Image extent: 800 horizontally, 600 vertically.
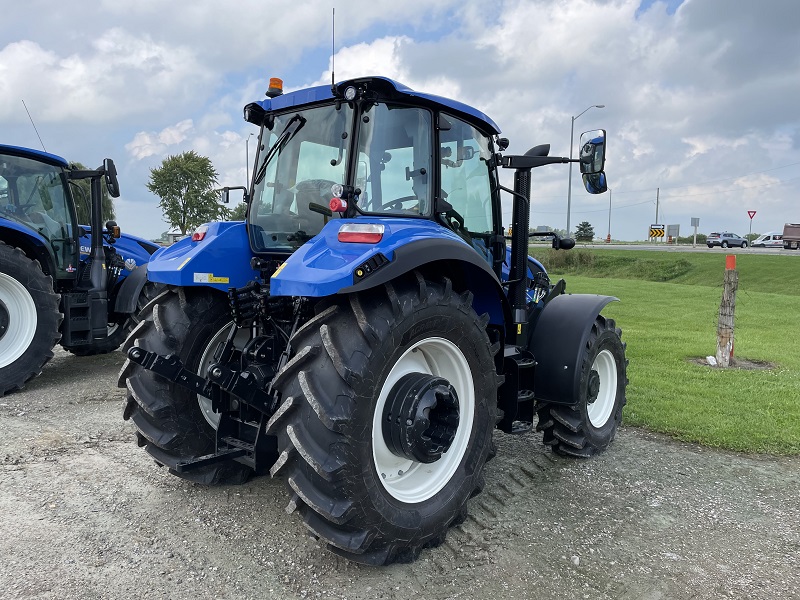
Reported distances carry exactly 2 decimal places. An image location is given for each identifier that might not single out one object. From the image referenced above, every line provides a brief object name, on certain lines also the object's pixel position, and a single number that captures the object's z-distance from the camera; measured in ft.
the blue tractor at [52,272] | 21.70
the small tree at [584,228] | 169.11
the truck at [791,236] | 131.13
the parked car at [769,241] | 144.25
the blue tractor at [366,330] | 8.81
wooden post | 25.23
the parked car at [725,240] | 141.38
